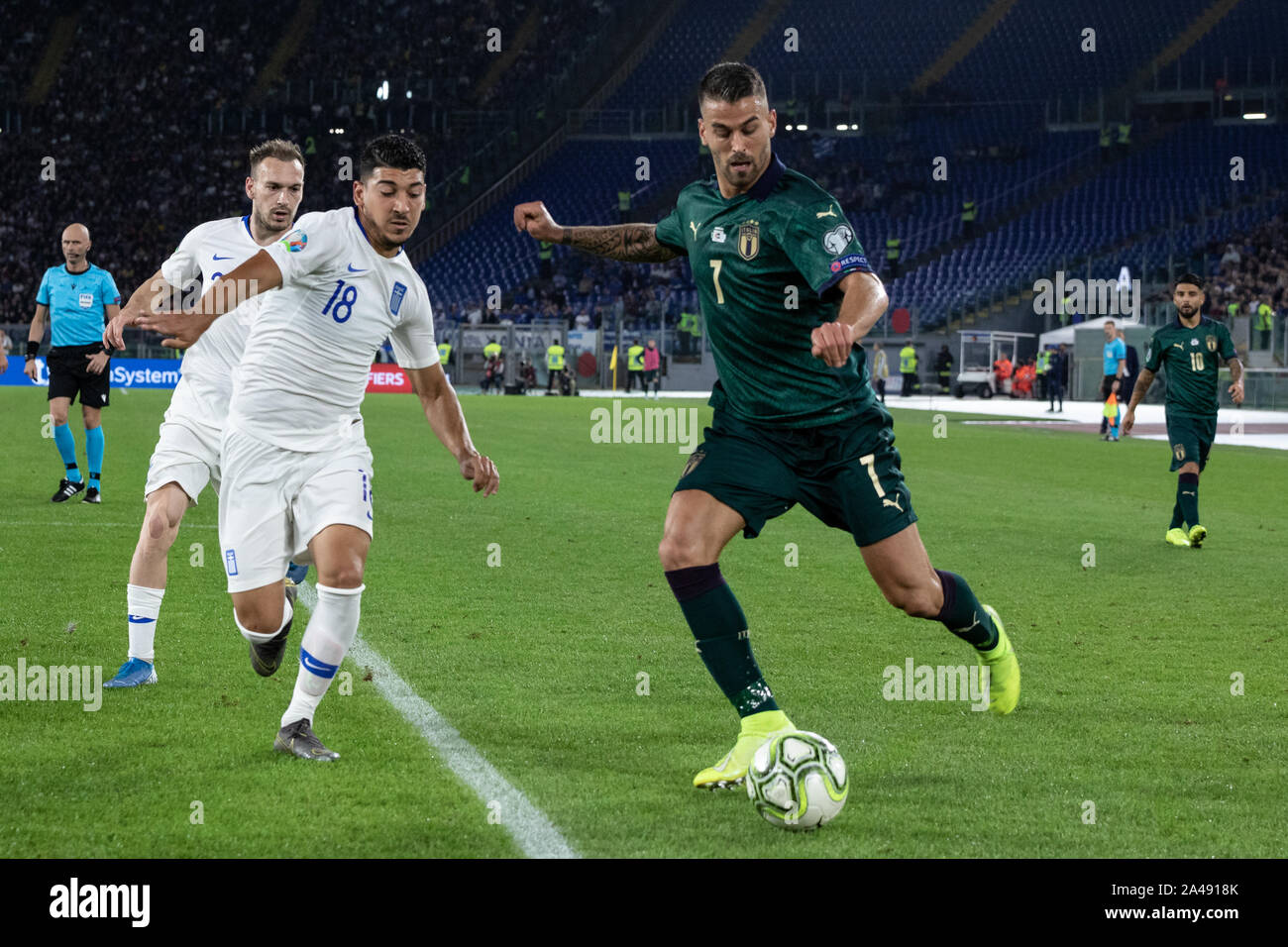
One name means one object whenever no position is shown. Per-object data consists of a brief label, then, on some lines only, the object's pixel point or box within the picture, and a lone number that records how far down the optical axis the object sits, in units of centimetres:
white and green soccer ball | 823
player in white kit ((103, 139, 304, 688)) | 1218
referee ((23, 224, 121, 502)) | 2519
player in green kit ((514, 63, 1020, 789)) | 927
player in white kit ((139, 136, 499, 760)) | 1000
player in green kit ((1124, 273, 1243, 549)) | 2320
